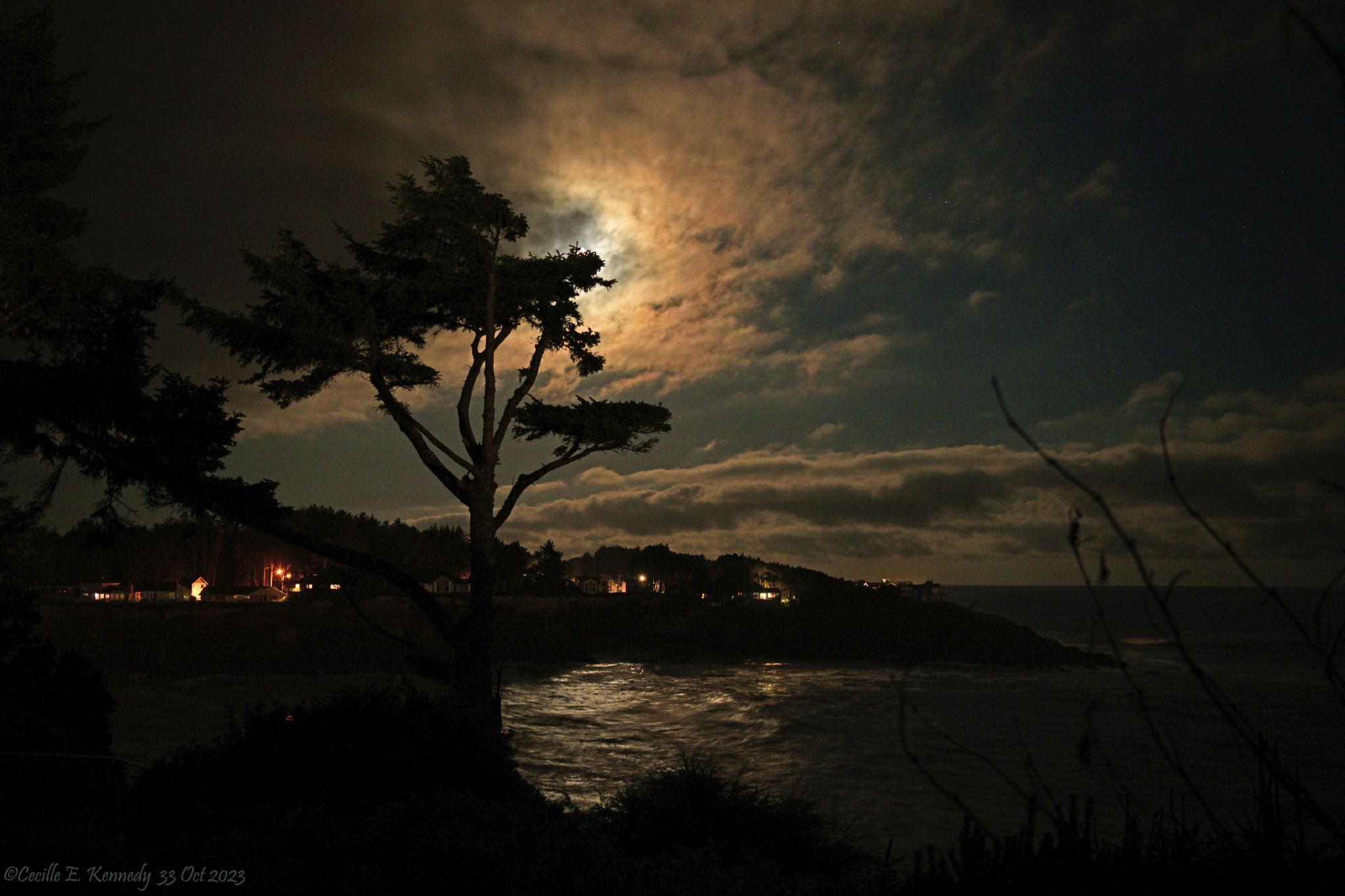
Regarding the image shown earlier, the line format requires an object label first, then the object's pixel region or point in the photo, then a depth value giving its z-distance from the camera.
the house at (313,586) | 78.44
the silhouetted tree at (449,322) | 13.88
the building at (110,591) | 89.94
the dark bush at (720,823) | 9.28
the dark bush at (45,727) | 7.48
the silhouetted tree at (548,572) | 95.67
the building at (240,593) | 85.00
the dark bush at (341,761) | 7.24
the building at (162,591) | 92.56
